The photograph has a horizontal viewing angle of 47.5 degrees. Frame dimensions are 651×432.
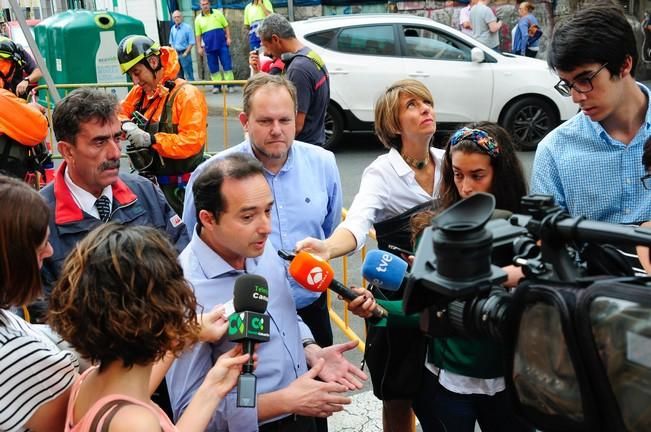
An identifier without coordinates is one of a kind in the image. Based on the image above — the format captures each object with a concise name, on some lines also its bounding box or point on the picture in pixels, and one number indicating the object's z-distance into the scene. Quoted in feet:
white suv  33.04
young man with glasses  8.34
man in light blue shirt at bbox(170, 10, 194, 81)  55.21
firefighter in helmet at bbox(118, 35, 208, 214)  16.79
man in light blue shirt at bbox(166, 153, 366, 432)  7.49
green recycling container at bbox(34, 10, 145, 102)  38.60
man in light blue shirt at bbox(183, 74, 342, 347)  10.99
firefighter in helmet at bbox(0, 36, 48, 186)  17.24
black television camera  3.88
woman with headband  8.44
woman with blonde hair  9.07
